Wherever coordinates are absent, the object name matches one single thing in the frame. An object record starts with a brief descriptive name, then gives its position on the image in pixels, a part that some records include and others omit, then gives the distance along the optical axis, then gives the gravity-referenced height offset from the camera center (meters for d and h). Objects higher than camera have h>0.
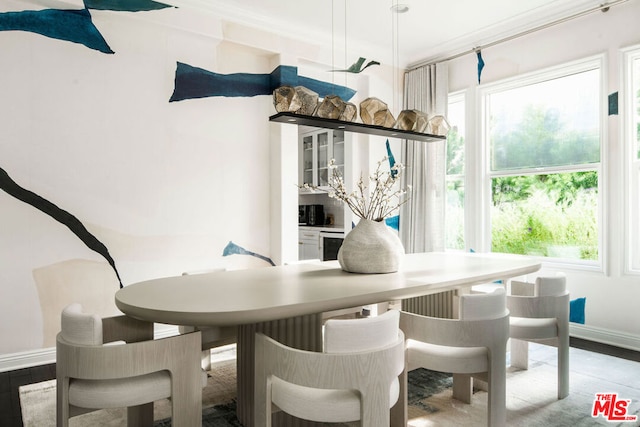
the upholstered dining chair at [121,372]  1.53 -0.56
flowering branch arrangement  2.35 +0.09
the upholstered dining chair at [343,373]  1.45 -0.53
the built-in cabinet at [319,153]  5.50 +0.77
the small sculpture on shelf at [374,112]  2.92 +0.66
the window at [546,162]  3.71 +0.45
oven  5.53 -0.40
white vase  2.30 -0.20
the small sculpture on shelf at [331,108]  2.61 +0.62
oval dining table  1.51 -0.32
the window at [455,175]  4.71 +0.40
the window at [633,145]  3.40 +0.51
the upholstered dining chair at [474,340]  1.88 -0.55
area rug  2.21 -1.03
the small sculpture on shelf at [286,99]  2.44 +0.62
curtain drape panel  4.69 +0.42
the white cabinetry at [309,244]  5.92 -0.43
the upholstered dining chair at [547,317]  2.42 -0.58
